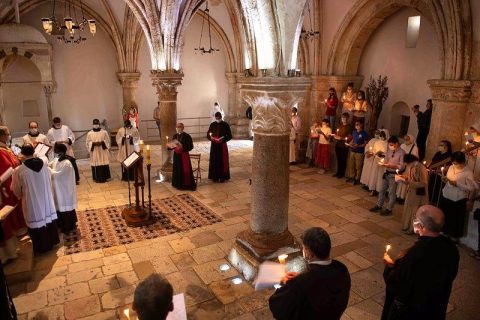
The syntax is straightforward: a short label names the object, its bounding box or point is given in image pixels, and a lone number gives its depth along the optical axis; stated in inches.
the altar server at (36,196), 217.5
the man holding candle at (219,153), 376.8
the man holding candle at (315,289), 94.3
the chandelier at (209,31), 595.2
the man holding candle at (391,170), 289.7
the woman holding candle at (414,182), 250.7
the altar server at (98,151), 374.3
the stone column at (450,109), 289.2
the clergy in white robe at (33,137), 339.9
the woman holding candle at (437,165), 269.7
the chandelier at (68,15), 546.6
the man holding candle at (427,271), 113.5
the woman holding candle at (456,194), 233.3
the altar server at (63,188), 249.3
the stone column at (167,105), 378.3
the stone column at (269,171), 192.4
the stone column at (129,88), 605.3
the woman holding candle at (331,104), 445.1
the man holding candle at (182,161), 352.2
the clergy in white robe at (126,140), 383.9
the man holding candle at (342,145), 391.2
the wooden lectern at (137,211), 270.8
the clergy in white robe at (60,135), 366.0
